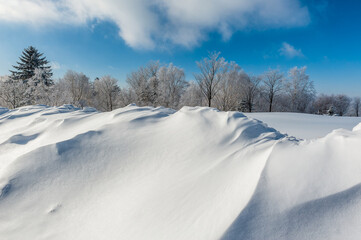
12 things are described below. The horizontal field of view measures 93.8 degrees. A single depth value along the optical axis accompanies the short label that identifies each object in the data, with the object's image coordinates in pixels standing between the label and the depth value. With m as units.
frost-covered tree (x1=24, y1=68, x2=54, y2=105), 18.92
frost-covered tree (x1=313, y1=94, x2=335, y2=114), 35.59
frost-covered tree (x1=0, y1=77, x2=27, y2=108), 20.61
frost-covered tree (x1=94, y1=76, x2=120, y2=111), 31.31
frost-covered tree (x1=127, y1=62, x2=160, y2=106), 27.69
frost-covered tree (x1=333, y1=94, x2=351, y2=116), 36.25
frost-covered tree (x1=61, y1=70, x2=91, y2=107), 28.33
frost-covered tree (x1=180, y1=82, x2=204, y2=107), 26.84
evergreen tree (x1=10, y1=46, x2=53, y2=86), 24.23
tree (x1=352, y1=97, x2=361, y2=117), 39.28
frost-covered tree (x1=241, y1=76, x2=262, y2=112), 26.58
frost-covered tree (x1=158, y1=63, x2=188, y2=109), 26.88
